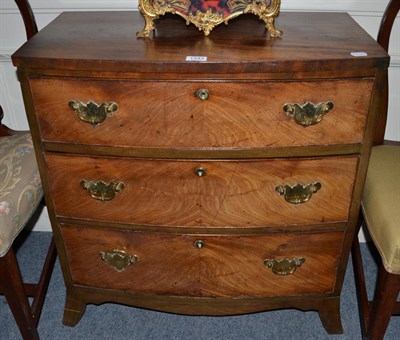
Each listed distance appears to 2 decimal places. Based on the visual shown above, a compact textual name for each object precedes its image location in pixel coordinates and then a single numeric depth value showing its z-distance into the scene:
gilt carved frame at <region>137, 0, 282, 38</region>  1.26
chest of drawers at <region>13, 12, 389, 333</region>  1.17
